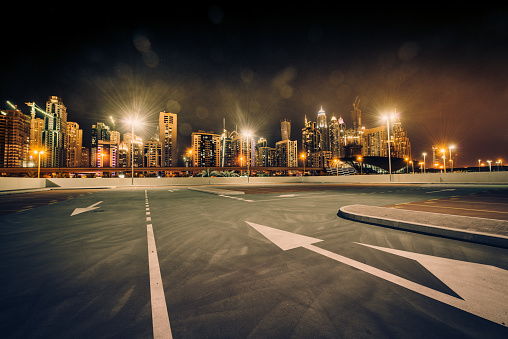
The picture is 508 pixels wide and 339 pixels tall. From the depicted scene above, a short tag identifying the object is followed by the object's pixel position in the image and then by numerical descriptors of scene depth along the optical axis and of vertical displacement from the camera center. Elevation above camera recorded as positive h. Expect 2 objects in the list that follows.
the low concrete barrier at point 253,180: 28.85 -0.94
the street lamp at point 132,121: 32.73 +7.73
